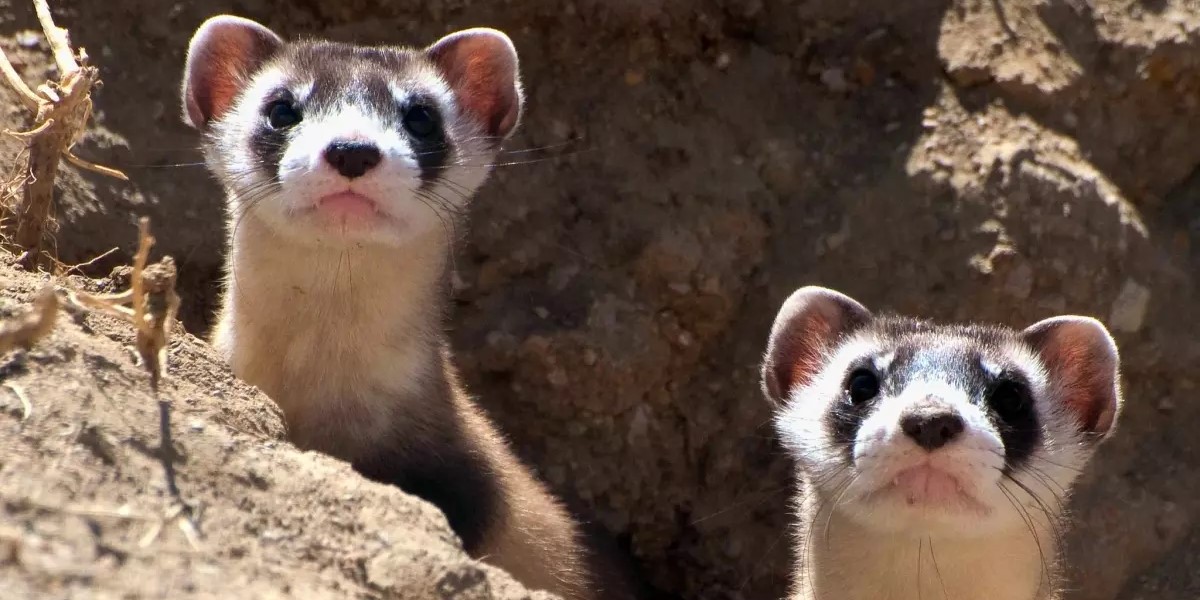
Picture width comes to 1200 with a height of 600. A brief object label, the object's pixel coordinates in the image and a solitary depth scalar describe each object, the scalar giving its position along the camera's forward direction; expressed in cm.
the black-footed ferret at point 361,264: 686
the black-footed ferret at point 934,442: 614
